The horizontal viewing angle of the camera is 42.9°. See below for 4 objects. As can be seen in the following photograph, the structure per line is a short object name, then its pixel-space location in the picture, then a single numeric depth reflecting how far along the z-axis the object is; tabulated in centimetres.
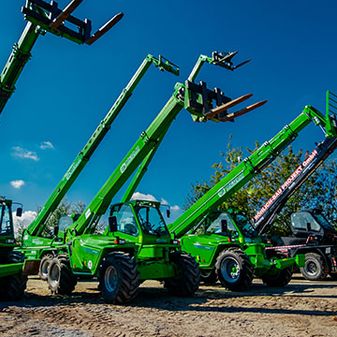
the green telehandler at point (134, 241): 1016
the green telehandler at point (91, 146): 1557
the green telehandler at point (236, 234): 1302
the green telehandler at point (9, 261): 1014
